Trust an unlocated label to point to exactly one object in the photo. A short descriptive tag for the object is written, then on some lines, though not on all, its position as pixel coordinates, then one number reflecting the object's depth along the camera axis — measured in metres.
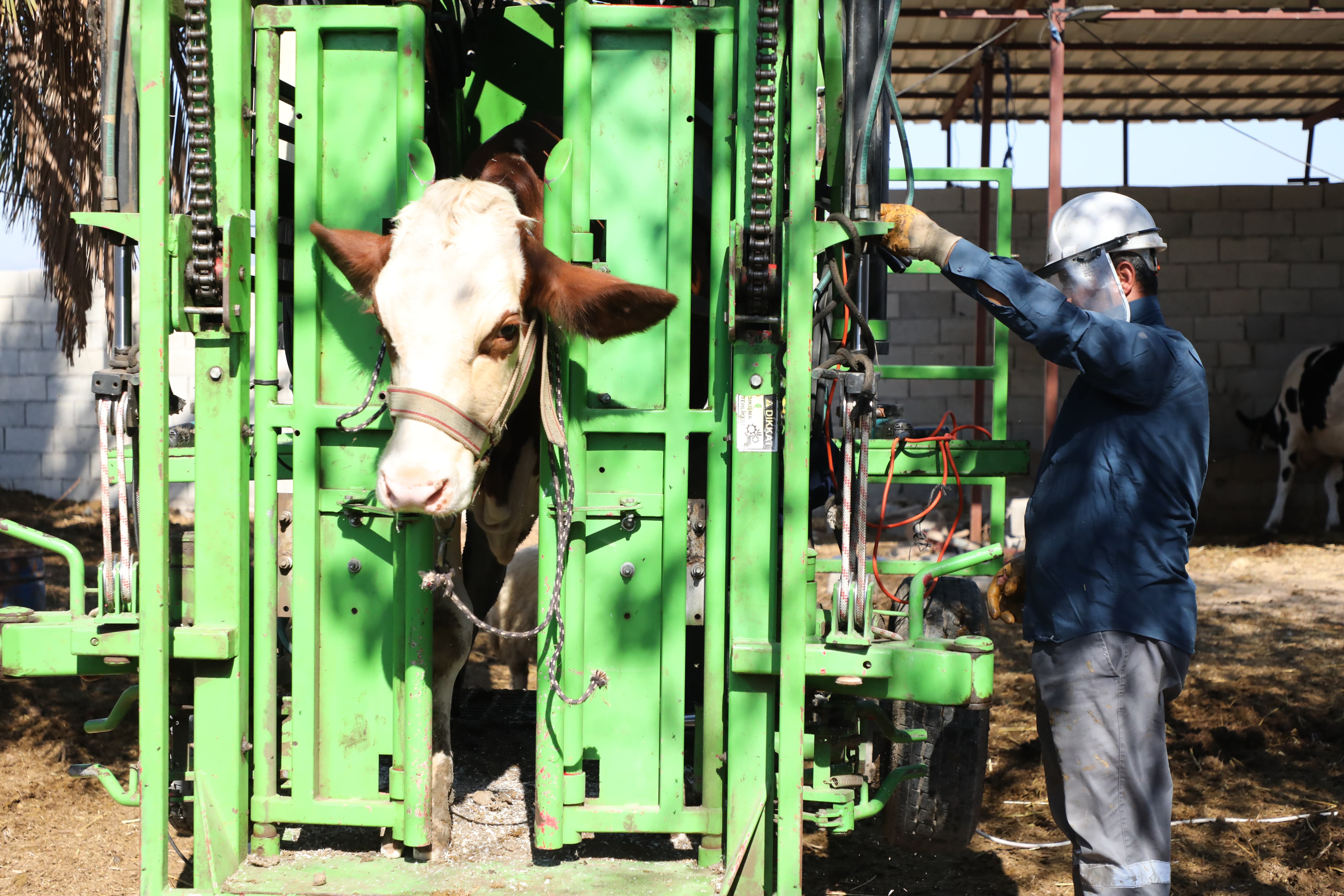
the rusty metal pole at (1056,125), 9.12
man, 2.74
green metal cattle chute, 2.79
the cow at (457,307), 2.57
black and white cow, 11.99
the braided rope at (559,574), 2.91
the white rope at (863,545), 2.74
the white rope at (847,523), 2.70
